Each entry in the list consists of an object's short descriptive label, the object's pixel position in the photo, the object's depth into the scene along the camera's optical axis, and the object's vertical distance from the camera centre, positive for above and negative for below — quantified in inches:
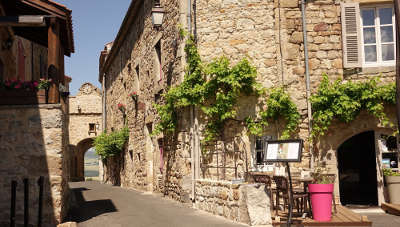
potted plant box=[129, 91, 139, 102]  590.2 +69.7
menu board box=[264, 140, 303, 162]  231.6 -4.4
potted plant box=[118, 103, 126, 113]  688.5 +62.1
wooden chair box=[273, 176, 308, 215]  259.8 -30.0
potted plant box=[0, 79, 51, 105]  274.2 +34.8
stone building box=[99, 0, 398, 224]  356.5 +75.2
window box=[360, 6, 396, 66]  358.0 +90.0
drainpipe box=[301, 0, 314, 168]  357.7 +57.6
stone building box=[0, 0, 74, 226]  265.6 +4.1
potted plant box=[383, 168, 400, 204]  339.0 -36.3
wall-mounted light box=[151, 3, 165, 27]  417.1 +128.3
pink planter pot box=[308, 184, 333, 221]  264.5 -38.0
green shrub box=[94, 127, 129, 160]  677.9 +3.8
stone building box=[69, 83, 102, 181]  1023.0 +73.0
